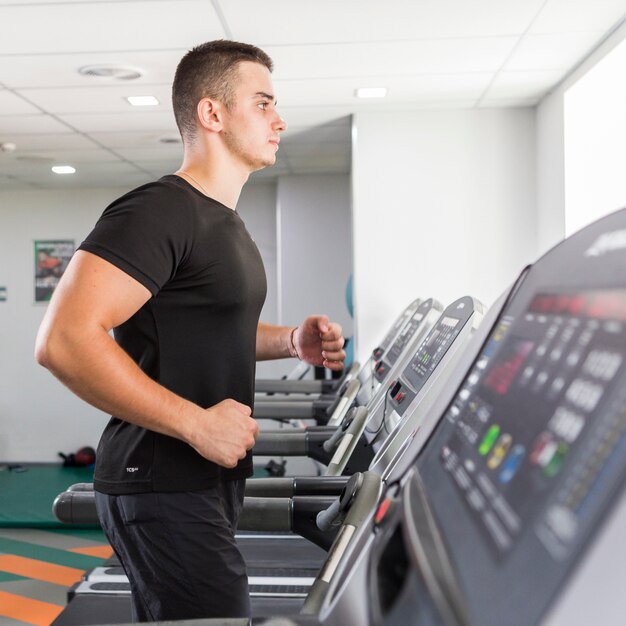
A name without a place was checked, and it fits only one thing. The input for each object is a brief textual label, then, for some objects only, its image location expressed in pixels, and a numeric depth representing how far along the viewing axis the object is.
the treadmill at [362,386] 2.63
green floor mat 5.12
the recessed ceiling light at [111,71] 3.52
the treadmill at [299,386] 4.83
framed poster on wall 7.47
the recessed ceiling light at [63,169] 6.23
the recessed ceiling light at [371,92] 4.13
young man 1.14
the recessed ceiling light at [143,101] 4.10
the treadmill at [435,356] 1.30
